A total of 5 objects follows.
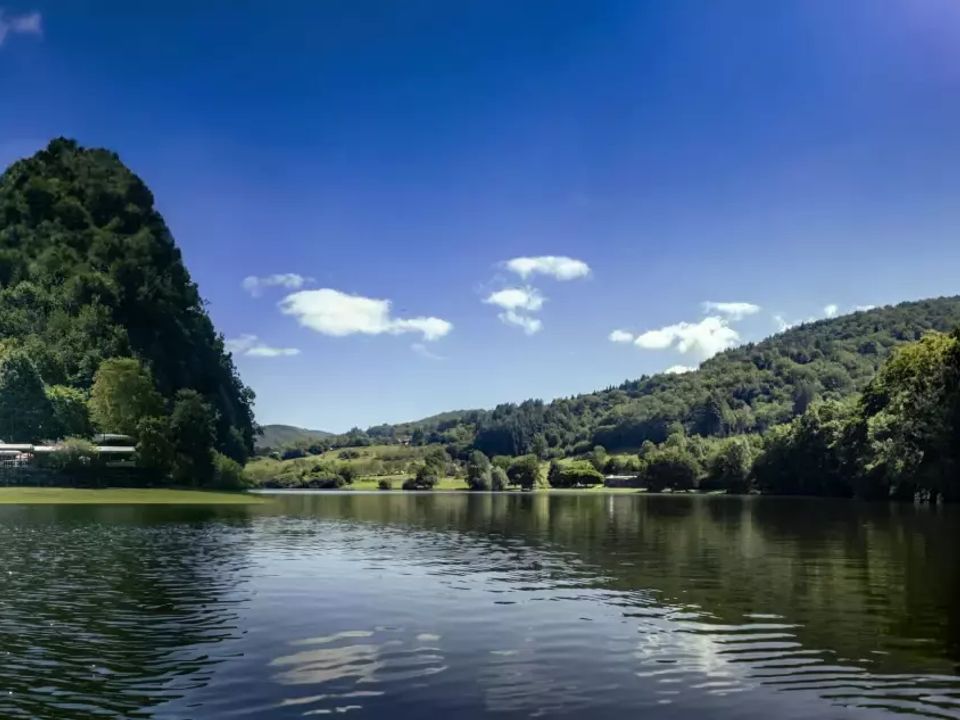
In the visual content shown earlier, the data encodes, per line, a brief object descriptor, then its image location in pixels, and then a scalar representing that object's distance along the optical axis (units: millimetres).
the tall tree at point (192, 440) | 166000
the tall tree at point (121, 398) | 156000
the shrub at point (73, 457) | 134875
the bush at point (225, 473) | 182250
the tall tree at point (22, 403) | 143625
